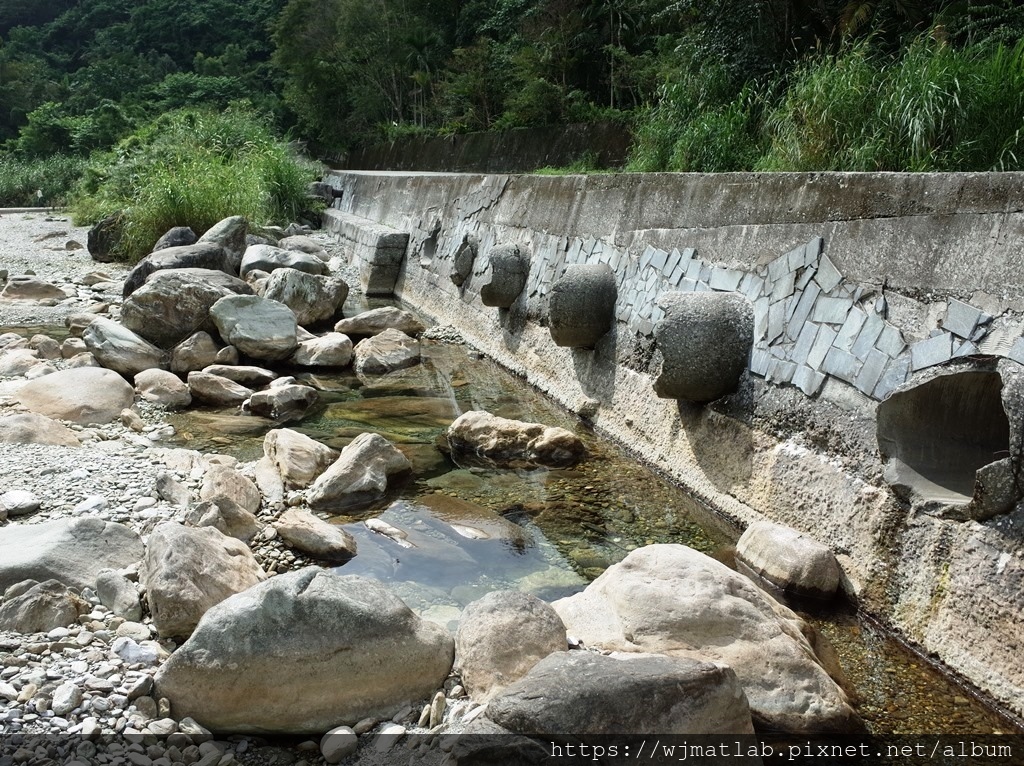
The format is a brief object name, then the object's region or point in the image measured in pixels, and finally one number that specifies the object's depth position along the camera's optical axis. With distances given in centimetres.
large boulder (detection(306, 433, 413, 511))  423
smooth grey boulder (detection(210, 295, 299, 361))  677
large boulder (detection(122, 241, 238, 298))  830
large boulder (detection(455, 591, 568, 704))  252
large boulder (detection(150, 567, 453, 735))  239
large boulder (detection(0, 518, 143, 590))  288
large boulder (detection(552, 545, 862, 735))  248
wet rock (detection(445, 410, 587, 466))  482
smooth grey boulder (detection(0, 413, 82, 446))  443
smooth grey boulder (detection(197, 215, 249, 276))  978
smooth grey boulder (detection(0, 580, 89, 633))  262
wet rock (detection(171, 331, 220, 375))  656
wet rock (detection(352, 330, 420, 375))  715
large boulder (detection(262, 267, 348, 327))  804
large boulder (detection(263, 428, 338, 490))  440
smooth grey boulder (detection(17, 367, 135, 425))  512
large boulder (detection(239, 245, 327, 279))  955
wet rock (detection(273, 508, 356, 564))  364
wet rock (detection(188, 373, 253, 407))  594
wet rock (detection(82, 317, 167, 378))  633
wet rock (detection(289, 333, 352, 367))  706
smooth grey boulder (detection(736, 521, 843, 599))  320
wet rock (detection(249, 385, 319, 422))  575
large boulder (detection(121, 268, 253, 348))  691
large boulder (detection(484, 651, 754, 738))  214
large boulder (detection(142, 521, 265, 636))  276
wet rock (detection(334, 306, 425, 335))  813
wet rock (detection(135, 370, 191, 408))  580
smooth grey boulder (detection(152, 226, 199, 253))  1000
